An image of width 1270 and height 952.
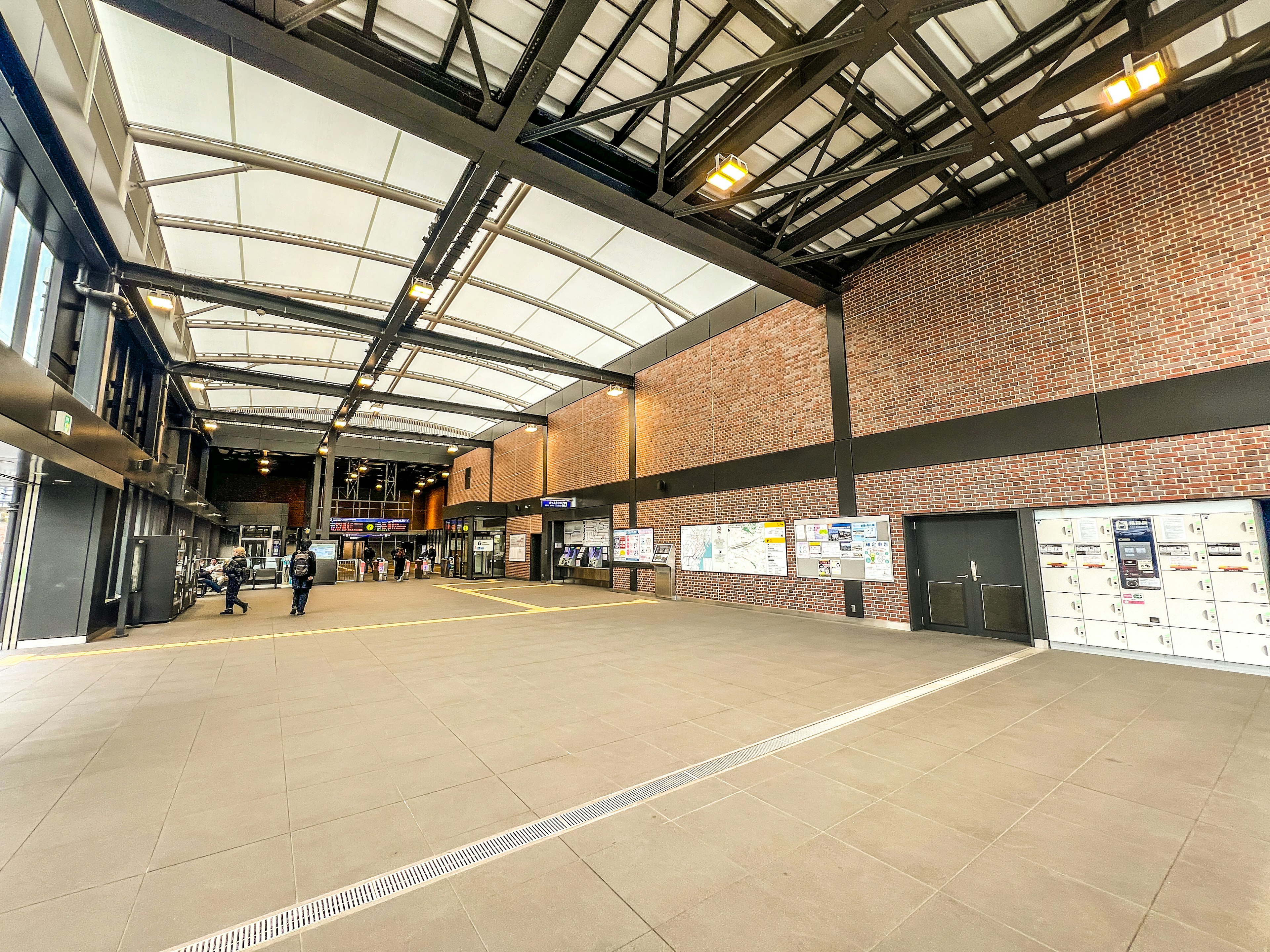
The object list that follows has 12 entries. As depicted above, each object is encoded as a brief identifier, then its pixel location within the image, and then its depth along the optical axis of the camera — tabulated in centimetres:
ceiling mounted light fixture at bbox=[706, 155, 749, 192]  605
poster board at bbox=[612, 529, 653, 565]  1461
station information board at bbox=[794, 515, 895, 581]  902
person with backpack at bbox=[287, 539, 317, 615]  1132
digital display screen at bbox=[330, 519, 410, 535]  2967
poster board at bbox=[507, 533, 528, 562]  2175
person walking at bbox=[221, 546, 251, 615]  1162
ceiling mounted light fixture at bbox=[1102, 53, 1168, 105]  477
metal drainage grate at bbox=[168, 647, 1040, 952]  191
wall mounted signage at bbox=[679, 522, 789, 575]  1082
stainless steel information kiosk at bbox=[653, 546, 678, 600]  1358
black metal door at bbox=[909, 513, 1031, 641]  774
